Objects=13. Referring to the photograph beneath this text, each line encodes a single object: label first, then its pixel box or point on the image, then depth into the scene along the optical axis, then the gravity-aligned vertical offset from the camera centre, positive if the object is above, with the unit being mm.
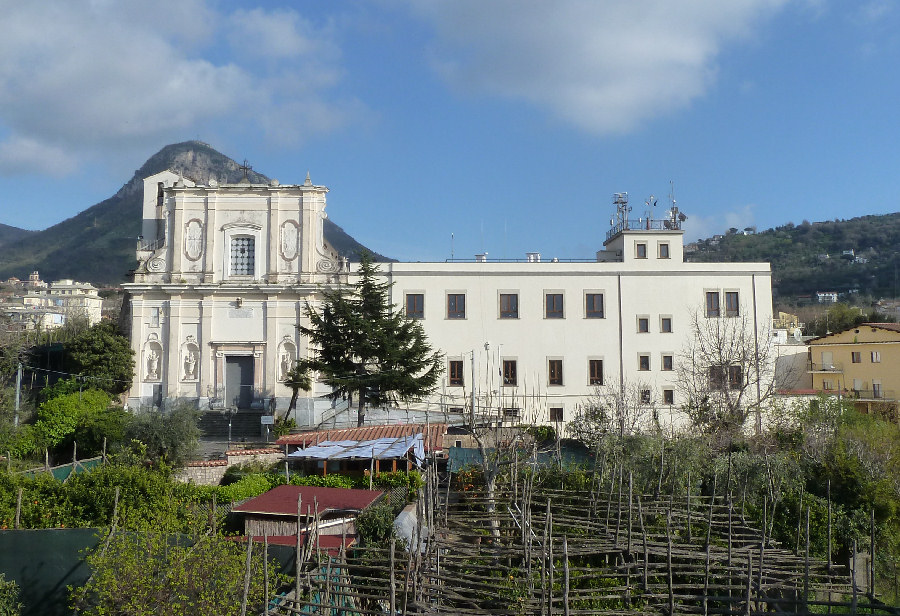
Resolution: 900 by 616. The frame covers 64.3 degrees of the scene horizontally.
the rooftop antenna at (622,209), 36562 +7861
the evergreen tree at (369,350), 28219 +495
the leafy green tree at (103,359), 31625 +190
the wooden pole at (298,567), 9598 -2777
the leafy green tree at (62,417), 25812 -1995
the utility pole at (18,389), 26047 -942
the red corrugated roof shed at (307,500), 15266 -3056
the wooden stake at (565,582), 8979 -2778
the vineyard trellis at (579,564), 10398 -3415
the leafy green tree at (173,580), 9086 -2803
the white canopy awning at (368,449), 20141 -2514
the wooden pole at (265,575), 8648 -2634
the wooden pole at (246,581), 8281 -2552
